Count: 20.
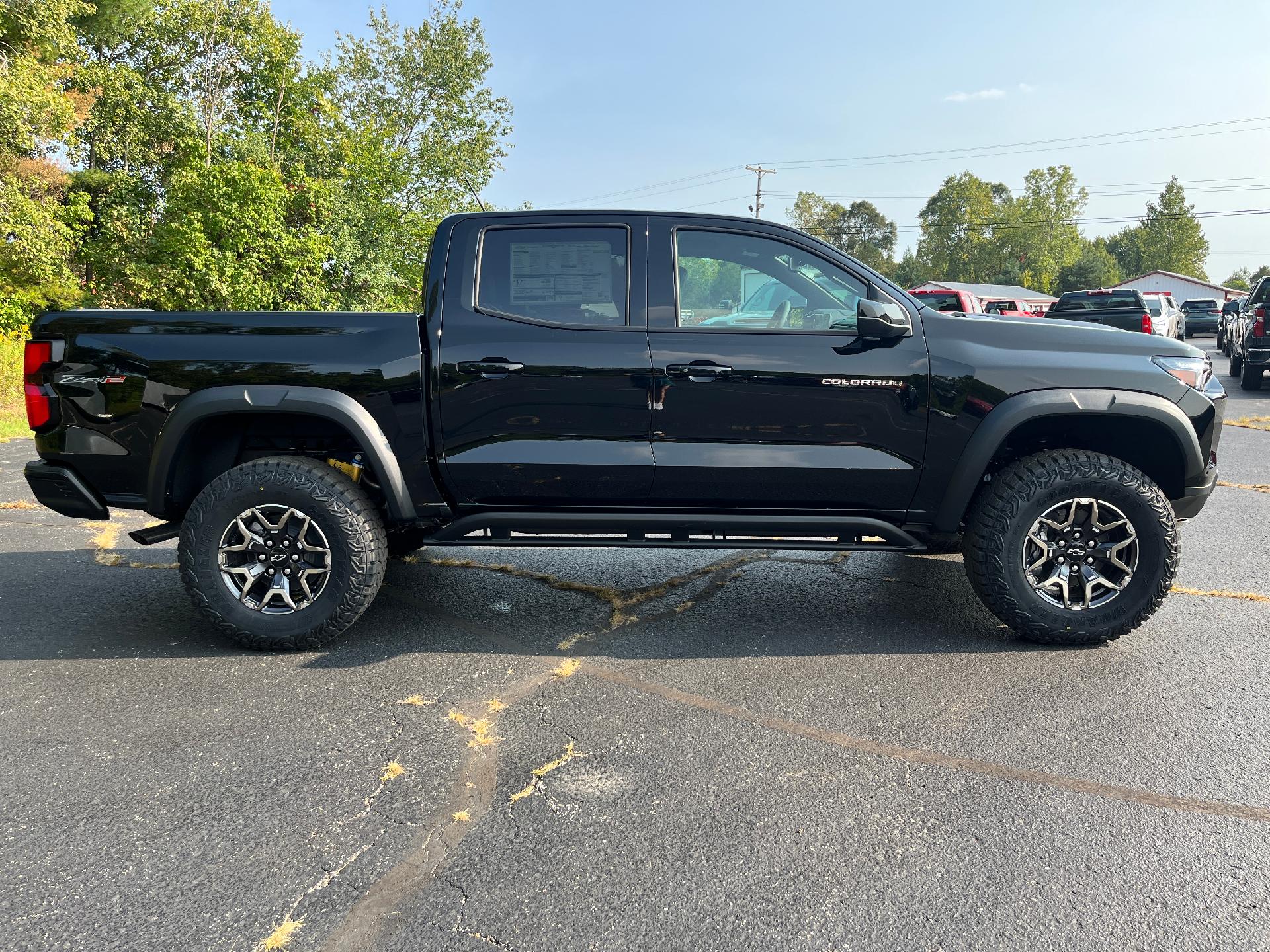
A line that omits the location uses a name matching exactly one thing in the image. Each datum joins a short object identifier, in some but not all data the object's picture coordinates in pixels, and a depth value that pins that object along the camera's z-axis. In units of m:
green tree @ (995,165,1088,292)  97.44
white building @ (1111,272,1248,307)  93.88
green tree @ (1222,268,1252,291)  127.94
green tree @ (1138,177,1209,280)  99.12
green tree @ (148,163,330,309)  23.91
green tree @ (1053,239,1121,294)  92.50
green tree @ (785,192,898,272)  115.49
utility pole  68.00
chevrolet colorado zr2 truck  3.91
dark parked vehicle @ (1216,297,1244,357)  25.17
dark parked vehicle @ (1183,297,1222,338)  44.16
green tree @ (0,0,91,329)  17.61
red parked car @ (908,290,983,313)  17.09
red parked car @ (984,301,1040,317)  33.62
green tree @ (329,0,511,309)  32.00
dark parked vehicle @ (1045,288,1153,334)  16.42
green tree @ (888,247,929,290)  114.44
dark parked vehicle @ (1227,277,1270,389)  15.12
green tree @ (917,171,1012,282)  104.62
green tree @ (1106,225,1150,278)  110.54
